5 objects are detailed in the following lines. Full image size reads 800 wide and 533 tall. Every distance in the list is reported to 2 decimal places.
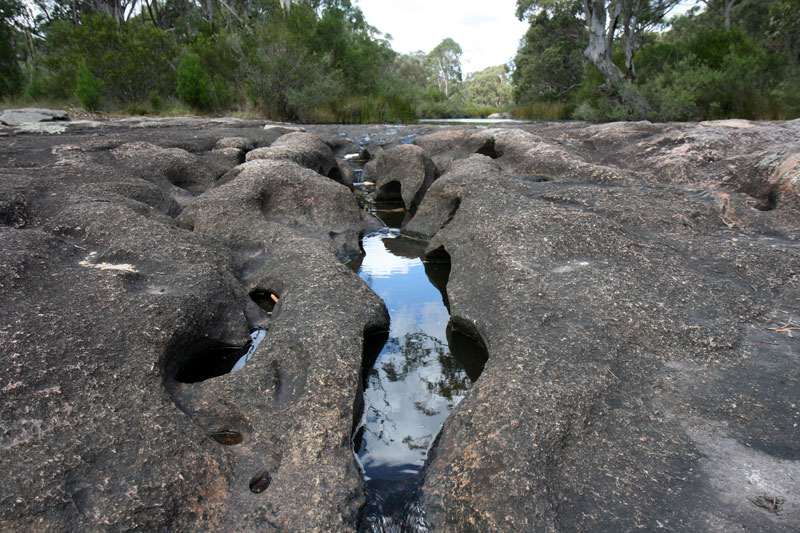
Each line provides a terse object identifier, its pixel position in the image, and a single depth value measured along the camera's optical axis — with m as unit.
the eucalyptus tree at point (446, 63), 86.62
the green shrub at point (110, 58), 13.22
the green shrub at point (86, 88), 11.23
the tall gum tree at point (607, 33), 13.24
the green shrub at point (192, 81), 13.09
